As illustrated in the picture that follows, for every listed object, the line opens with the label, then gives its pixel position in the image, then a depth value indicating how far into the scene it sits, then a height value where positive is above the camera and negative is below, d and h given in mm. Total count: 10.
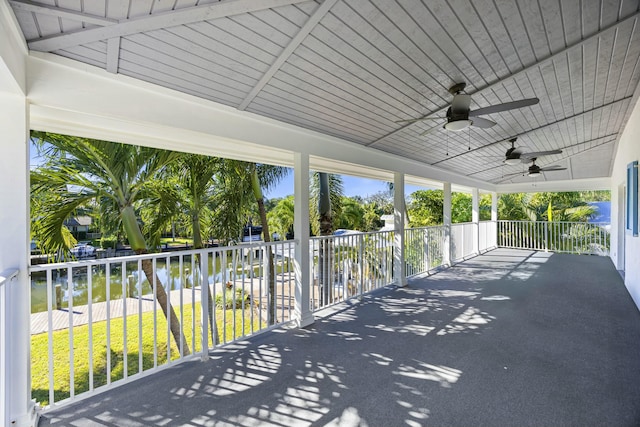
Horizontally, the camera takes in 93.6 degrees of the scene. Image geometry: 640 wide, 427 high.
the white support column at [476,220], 9352 -170
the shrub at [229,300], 8938 -2645
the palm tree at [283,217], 11039 +71
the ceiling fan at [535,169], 6570 +968
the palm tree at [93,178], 3439 +549
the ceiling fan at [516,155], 5568 +1098
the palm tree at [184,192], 4559 +489
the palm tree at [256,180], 5914 +849
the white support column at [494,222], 10812 -277
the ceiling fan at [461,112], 3271 +1117
